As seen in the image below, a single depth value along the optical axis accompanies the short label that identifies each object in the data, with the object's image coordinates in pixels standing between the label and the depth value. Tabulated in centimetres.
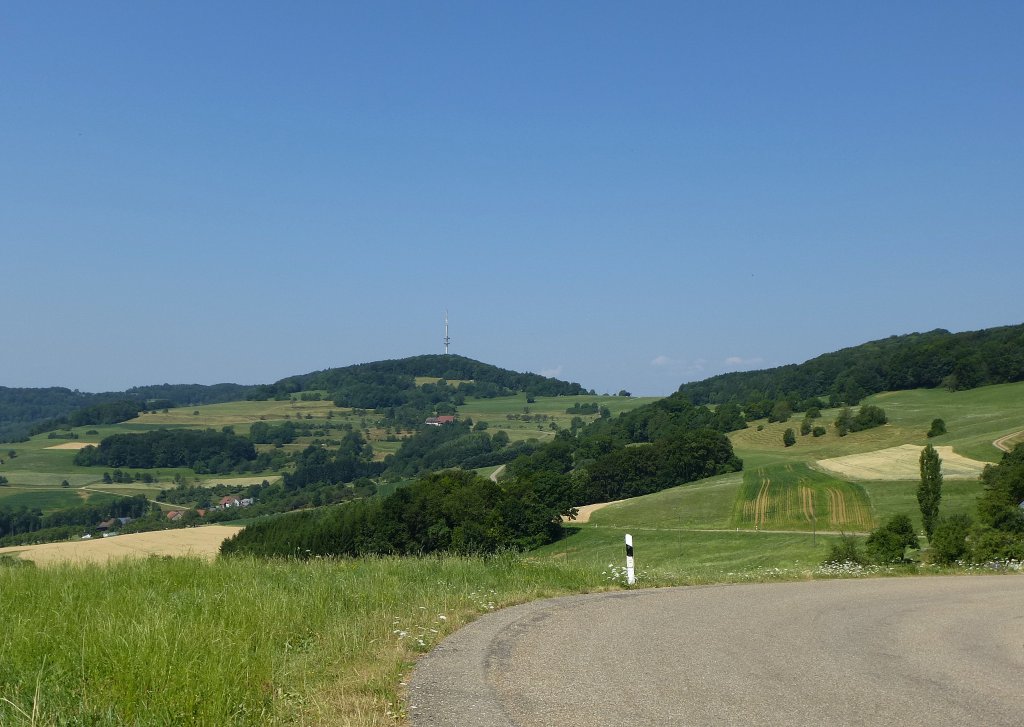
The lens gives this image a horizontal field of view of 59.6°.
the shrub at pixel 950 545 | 2242
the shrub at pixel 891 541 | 3148
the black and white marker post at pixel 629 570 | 1385
